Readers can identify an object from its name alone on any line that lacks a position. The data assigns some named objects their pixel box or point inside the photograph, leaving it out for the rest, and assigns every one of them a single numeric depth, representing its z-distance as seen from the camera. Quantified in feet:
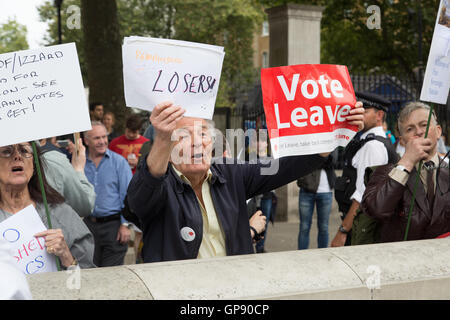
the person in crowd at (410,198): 10.72
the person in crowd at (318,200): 23.93
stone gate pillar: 35.17
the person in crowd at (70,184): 13.25
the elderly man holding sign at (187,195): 8.38
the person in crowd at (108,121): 30.32
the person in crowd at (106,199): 18.76
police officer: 17.10
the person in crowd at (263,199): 25.87
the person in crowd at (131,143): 25.02
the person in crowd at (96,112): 31.78
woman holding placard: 9.77
